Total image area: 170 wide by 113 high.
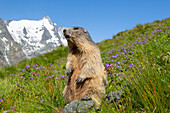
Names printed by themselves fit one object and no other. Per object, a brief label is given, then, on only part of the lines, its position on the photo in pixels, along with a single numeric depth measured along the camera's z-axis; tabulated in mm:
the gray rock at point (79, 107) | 2367
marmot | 2916
